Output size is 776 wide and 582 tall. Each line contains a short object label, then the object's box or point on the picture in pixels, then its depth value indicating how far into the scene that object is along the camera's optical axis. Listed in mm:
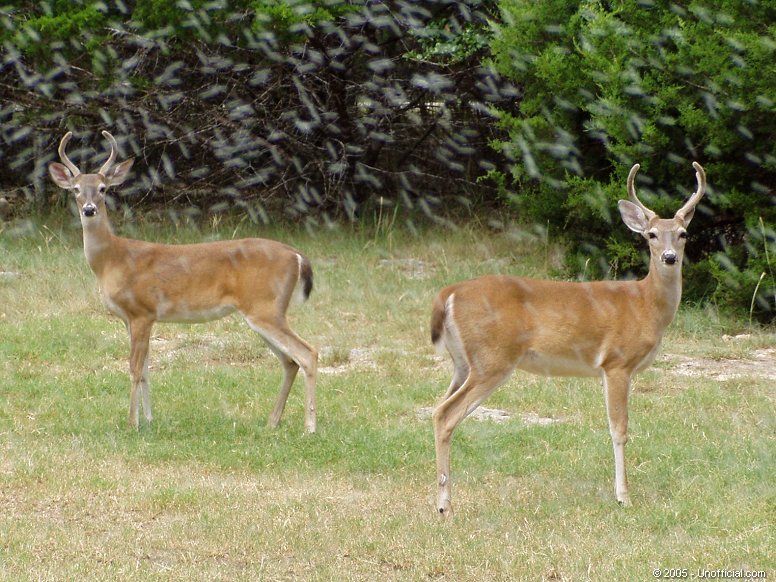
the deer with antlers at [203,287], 16922
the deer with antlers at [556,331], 13234
